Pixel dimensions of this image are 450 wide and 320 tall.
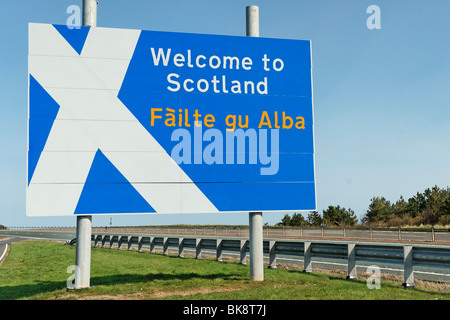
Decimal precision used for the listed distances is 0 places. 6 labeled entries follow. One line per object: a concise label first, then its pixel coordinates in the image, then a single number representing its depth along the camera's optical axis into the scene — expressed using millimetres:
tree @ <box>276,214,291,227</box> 85925
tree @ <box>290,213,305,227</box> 84719
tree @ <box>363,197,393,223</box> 83438
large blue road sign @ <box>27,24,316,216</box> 11664
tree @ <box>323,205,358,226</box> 83500
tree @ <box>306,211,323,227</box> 85719
